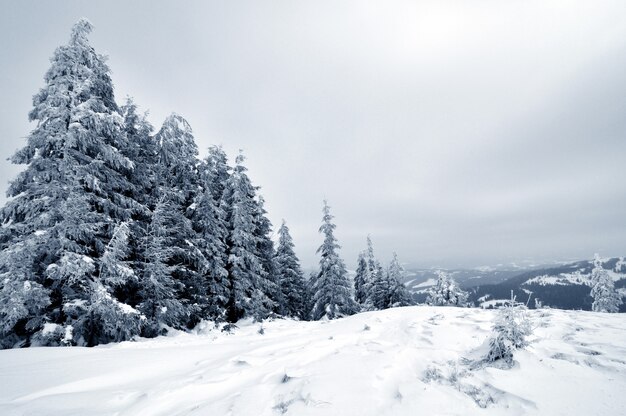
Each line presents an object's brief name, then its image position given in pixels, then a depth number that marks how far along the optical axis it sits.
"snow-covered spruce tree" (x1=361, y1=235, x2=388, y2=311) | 33.62
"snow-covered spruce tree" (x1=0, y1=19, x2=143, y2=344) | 9.04
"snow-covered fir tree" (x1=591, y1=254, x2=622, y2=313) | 29.91
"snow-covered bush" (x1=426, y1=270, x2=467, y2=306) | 29.78
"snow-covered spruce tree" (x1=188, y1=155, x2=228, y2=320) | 15.89
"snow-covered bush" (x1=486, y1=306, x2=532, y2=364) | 4.34
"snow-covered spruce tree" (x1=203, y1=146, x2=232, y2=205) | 18.78
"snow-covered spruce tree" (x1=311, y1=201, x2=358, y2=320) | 25.91
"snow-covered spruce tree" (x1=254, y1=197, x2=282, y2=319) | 20.13
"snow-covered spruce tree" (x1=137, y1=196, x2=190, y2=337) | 11.74
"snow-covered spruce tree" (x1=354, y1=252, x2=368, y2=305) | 41.82
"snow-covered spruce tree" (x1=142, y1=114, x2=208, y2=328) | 13.69
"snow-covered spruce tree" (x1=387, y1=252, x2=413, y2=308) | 31.33
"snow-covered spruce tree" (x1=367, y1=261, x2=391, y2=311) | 33.06
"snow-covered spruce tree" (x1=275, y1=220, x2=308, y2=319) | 29.08
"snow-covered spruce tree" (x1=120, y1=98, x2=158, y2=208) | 13.70
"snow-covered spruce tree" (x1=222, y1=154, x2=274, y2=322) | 17.12
